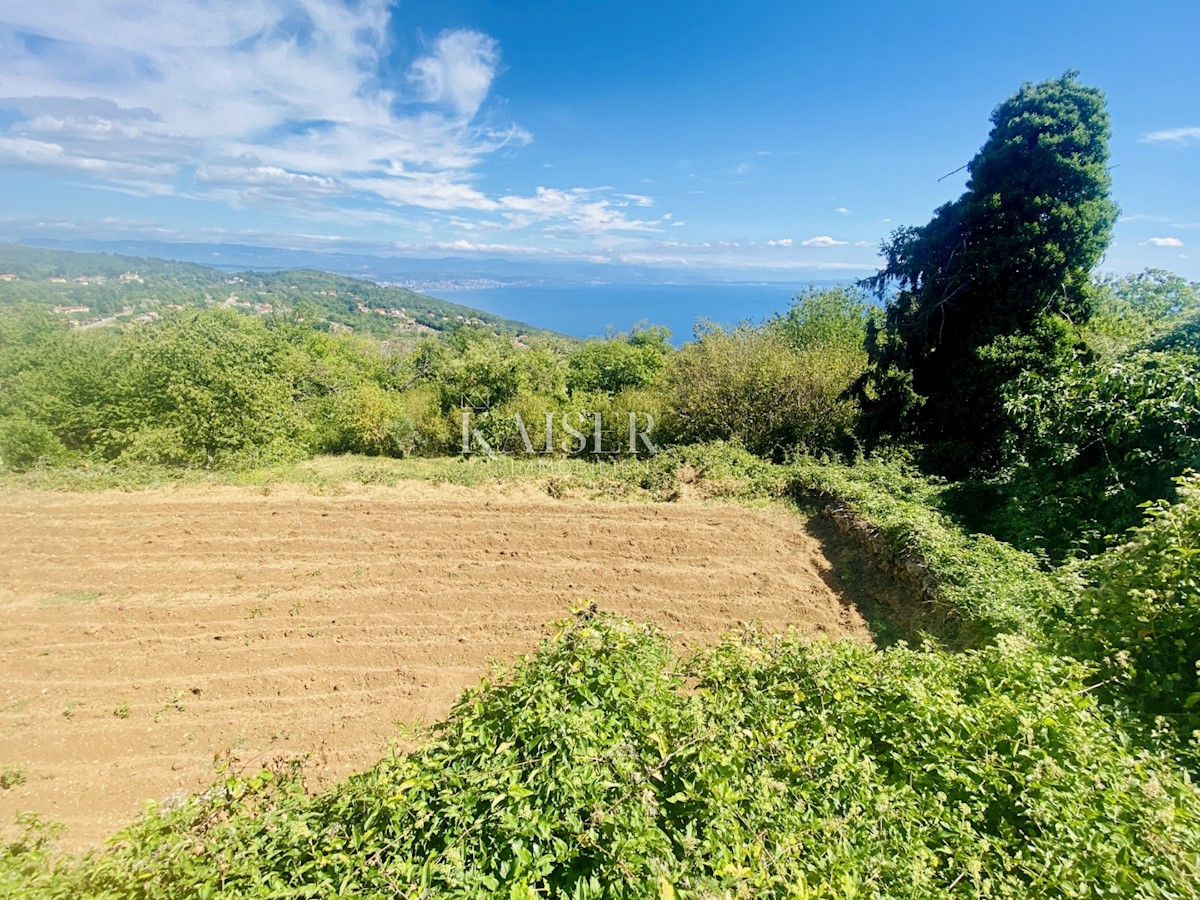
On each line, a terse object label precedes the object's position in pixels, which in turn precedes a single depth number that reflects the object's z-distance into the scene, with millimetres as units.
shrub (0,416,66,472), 12289
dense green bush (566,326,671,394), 20750
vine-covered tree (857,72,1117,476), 8492
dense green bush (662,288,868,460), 12570
